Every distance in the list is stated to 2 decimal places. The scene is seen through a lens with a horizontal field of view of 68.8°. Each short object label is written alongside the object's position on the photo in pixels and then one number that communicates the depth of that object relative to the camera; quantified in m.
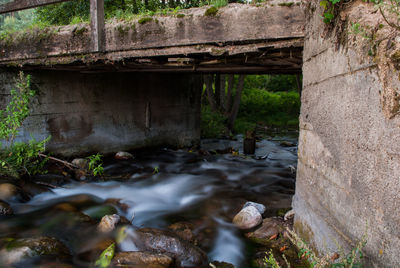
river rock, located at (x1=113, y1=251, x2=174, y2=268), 2.71
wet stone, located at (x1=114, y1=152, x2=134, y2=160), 7.08
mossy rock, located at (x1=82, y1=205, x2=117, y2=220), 4.09
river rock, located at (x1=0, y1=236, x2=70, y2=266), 2.84
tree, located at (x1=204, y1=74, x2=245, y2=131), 11.19
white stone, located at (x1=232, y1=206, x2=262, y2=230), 3.68
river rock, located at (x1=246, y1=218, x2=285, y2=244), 3.36
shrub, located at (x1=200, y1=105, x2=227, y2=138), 10.70
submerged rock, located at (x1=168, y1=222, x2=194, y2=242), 3.50
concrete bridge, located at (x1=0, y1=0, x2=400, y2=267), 1.60
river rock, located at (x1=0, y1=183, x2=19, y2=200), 4.23
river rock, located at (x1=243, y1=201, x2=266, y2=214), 3.94
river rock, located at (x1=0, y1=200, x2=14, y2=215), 3.88
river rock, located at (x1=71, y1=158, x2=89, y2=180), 5.66
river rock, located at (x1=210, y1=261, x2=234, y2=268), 2.97
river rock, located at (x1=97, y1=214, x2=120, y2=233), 3.52
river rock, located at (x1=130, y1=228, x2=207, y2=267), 2.92
